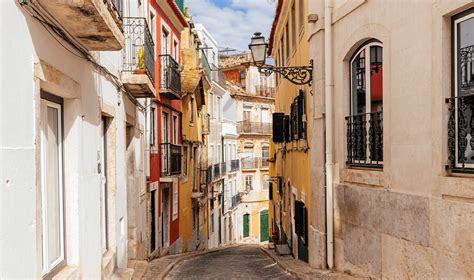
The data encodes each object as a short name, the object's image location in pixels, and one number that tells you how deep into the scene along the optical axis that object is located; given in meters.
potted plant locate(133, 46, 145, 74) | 9.15
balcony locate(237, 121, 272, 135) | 42.97
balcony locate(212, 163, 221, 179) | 30.54
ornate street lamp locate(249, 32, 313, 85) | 9.69
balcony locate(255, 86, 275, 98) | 46.16
